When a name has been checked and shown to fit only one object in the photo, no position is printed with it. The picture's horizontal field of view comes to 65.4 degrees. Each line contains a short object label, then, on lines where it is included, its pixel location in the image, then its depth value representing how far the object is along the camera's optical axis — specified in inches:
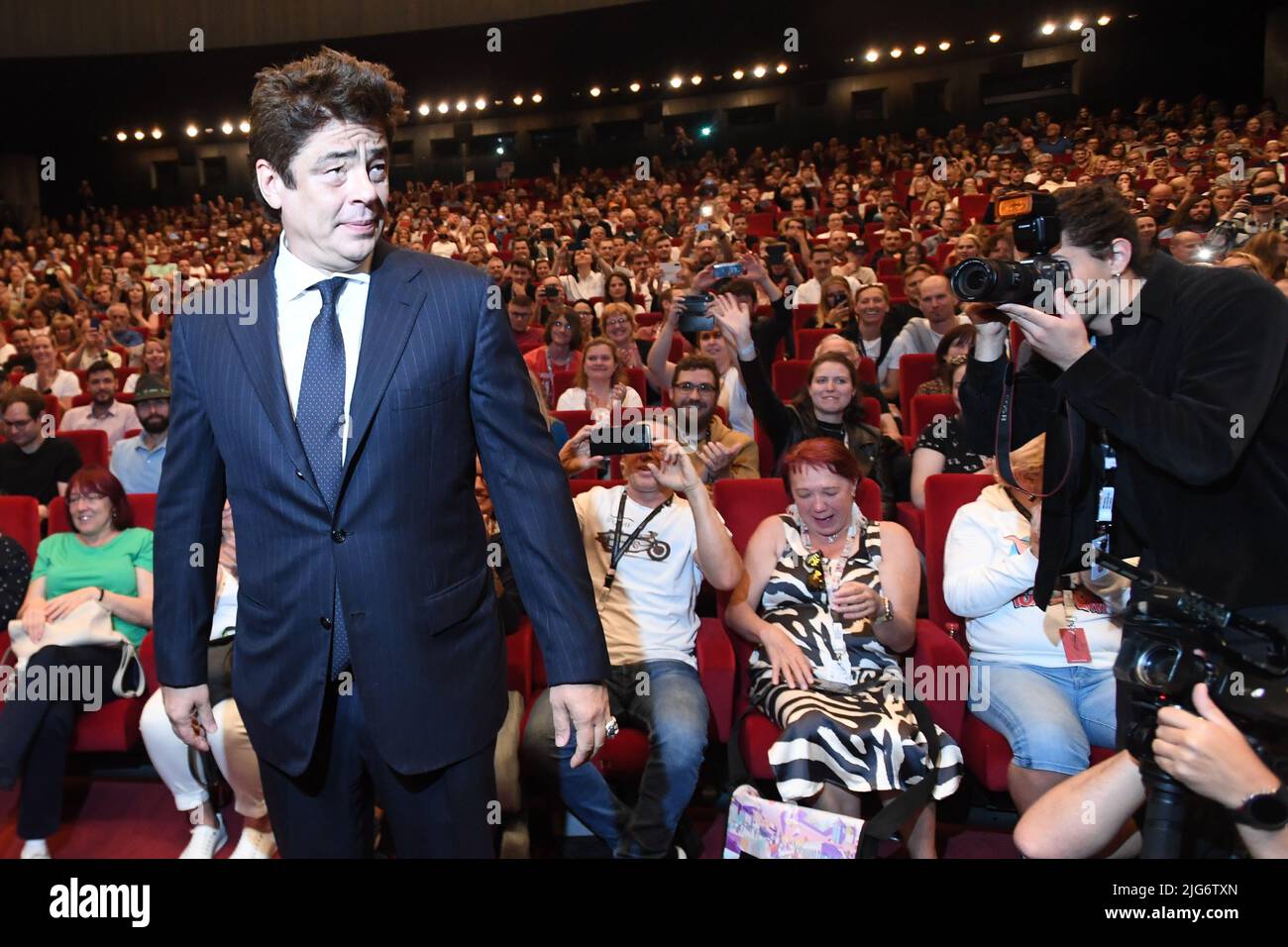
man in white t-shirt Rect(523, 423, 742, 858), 80.1
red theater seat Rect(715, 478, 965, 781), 81.3
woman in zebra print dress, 75.5
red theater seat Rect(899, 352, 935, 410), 154.3
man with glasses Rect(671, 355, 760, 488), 118.2
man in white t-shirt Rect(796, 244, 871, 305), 222.2
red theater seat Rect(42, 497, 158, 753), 92.5
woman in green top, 88.1
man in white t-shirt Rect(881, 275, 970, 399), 160.2
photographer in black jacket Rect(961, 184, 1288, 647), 48.1
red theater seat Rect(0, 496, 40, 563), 108.3
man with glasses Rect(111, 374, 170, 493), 140.8
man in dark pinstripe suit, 43.1
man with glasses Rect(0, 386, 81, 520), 134.7
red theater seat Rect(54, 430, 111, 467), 149.3
